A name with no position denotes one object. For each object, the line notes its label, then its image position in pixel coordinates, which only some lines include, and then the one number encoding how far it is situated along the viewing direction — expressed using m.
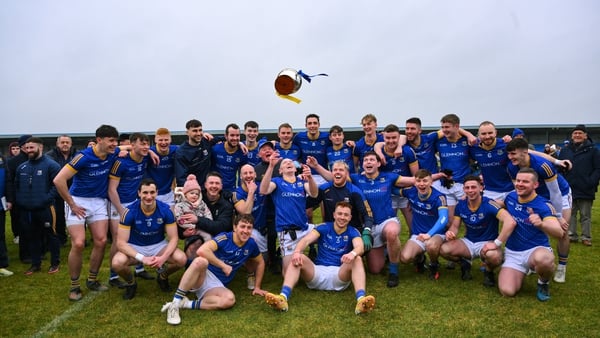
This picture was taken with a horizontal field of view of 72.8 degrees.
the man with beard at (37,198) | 6.13
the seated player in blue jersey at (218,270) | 4.20
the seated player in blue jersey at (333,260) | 4.39
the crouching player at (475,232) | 4.79
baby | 5.07
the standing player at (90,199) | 4.80
